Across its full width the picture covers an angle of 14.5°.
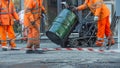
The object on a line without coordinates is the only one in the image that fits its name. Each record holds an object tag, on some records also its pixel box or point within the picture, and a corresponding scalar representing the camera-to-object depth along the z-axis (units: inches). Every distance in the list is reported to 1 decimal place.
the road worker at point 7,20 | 564.4
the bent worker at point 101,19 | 559.2
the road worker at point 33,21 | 517.7
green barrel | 566.6
